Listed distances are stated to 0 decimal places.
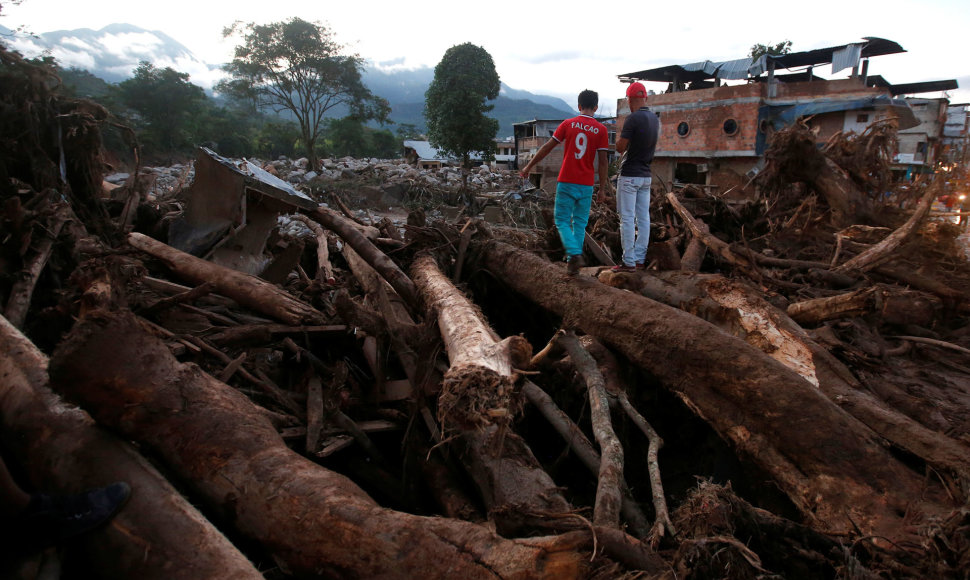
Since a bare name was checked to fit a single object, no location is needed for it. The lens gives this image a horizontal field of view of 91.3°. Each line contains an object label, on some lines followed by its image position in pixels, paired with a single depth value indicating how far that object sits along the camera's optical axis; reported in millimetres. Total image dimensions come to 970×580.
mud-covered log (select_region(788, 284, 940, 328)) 4078
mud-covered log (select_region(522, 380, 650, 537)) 2515
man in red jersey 4910
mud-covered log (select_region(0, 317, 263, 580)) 1773
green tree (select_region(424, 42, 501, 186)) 30344
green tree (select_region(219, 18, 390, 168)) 28672
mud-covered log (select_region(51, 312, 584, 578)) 1722
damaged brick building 20266
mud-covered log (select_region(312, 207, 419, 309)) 4301
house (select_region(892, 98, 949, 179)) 26500
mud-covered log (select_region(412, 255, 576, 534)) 1939
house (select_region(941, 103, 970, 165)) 30448
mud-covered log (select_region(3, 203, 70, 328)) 3162
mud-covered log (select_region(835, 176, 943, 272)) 5383
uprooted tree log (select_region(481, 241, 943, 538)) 2395
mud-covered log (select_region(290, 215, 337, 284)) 4955
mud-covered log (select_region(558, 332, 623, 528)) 2088
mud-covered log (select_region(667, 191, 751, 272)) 5848
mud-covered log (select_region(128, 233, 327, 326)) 3680
